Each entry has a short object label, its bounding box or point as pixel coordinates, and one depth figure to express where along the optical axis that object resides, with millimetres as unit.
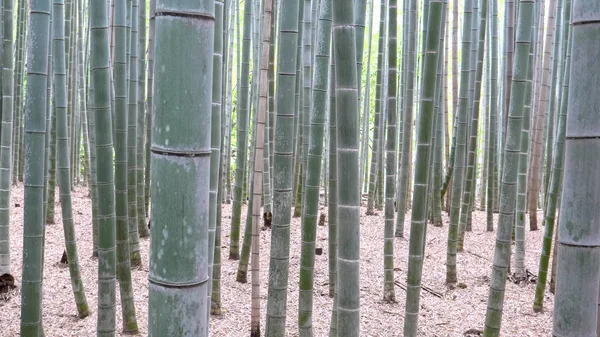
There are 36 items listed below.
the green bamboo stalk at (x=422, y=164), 2354
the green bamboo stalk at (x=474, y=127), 4218
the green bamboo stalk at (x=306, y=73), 3289
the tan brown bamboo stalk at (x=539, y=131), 4898
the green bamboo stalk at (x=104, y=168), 2279
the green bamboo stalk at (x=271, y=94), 4168
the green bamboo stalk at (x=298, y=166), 5461
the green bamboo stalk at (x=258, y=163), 2766
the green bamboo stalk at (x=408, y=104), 4070
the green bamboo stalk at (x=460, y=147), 3962
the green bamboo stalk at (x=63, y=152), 2662
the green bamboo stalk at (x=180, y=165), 939
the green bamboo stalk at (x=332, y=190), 2723
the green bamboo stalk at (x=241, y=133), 3961
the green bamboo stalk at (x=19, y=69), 5332
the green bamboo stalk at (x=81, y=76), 6344
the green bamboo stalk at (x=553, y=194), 2979
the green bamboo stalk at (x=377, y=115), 5172
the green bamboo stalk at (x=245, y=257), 4281
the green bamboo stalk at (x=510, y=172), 2305
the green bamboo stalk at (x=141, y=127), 4805
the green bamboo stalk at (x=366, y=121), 8362
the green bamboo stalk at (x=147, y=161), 5512
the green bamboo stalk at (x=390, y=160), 3549
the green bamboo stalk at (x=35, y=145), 2000
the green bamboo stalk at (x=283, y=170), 2215
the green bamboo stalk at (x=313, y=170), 2205
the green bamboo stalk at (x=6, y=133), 3133
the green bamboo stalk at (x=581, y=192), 1152
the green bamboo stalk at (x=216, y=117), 2033
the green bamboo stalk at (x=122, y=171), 2574
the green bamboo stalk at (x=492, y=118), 5574
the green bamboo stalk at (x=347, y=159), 1465
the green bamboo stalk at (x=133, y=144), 4188
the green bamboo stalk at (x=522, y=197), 3910
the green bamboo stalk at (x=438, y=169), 5242
